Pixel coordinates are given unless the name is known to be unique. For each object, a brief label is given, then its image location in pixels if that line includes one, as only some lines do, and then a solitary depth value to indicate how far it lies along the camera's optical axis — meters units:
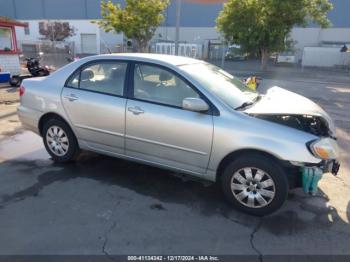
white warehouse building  38.94
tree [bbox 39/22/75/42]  44.22
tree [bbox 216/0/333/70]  20.11
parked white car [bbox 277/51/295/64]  33.38
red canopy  12.66
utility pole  15.63
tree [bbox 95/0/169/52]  20.66
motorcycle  14.33
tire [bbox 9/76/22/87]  12.54
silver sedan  3.50
